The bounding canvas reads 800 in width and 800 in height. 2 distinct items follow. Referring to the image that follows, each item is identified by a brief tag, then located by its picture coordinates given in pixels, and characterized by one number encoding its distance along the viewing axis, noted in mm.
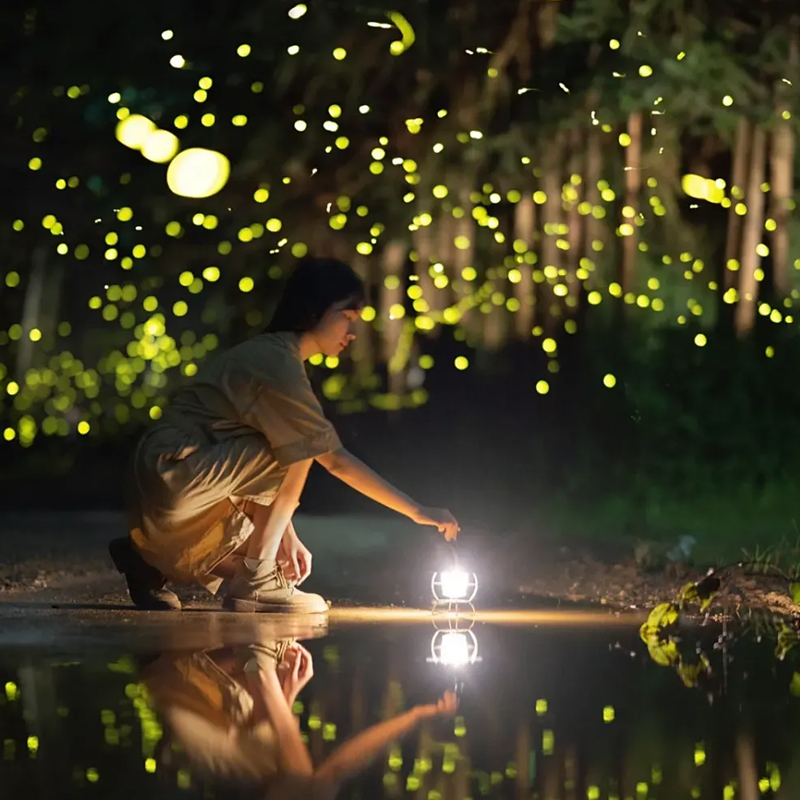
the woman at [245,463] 7590
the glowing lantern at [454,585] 7738
